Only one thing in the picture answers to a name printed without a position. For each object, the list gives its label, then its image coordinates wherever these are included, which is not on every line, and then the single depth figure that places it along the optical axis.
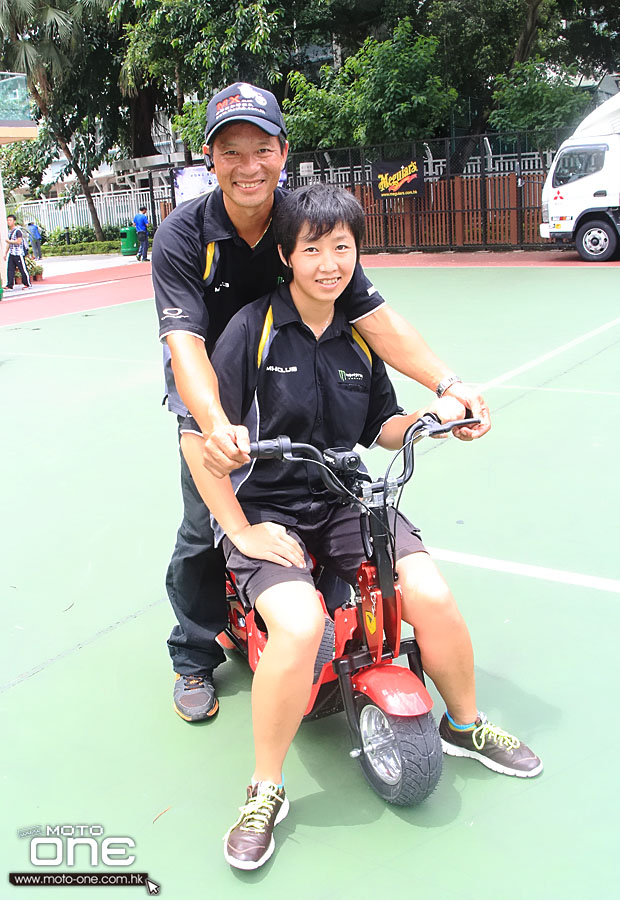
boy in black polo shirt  2.32
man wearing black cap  2.58
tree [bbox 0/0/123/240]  28.42
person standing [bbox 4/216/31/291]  19.55
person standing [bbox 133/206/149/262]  25.29
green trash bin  27.77
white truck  14.88
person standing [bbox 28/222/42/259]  26.20
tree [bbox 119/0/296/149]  22.03
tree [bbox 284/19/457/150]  20.52
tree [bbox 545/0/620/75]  26.22
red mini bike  2.32
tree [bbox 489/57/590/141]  19.31
